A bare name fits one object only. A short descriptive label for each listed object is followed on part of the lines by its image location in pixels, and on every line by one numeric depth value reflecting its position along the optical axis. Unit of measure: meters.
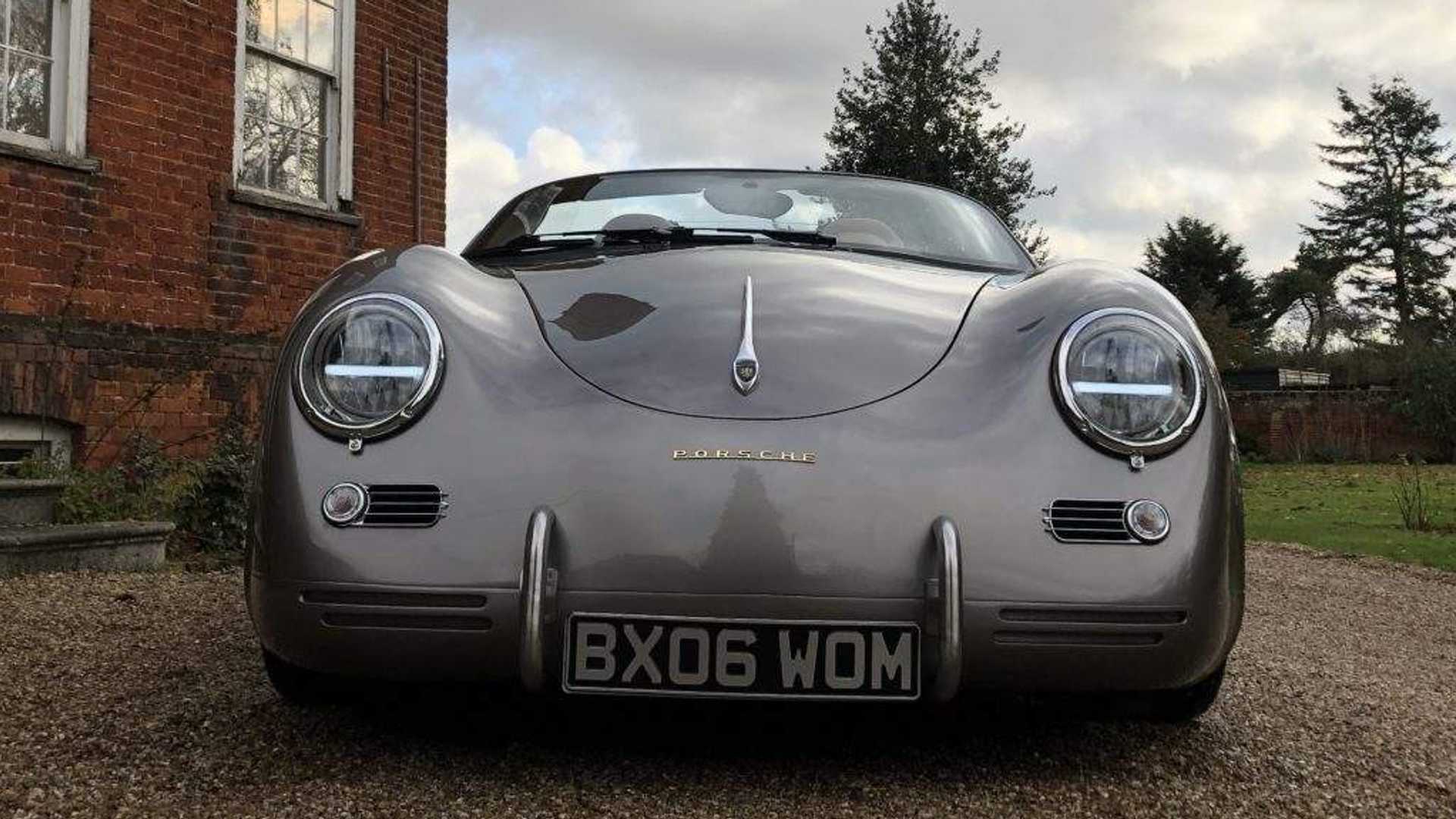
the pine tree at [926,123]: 32.44
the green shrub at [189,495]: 5.24
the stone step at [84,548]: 4.38
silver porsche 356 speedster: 1.93
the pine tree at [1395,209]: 48.47
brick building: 5.68
